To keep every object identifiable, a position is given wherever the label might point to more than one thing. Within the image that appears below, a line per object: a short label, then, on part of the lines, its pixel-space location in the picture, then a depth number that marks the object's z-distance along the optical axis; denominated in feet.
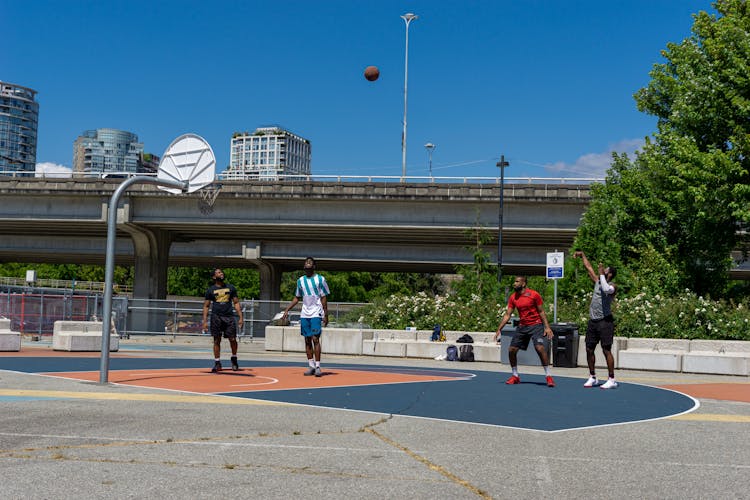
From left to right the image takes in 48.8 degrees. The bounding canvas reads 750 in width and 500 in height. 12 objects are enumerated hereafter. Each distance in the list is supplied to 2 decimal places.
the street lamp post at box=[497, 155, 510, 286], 145.38
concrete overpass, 152.66
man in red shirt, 44.14
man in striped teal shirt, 45.47
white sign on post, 70.23
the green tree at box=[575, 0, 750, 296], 89.25
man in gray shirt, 42.37
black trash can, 64.69
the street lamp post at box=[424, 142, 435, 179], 312.91
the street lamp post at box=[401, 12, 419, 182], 192.50
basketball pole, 39.73
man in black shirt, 47.14
